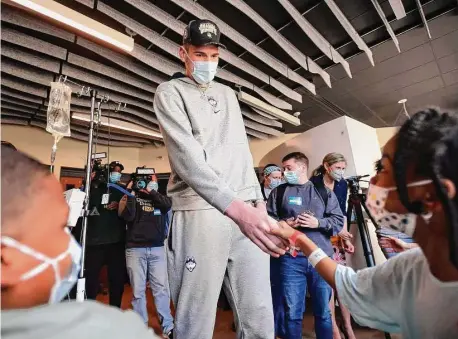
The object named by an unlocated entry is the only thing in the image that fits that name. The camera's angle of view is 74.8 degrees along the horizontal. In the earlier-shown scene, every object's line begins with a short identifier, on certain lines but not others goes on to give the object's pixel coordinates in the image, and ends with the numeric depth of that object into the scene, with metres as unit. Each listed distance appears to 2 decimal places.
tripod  2.30
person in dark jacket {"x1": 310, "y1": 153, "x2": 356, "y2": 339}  2.84
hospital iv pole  1.80
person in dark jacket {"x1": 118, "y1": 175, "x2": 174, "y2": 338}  3.00
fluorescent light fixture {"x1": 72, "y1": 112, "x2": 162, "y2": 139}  5.61
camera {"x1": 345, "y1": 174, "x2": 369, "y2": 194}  2.43
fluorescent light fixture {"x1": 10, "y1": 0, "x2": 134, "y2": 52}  2.79
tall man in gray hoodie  0.94
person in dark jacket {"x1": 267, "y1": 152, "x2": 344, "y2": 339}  2.19
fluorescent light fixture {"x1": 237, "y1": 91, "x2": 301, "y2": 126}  5.03
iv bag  2.18
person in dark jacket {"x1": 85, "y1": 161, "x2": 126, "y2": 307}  3.03
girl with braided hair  0.58
